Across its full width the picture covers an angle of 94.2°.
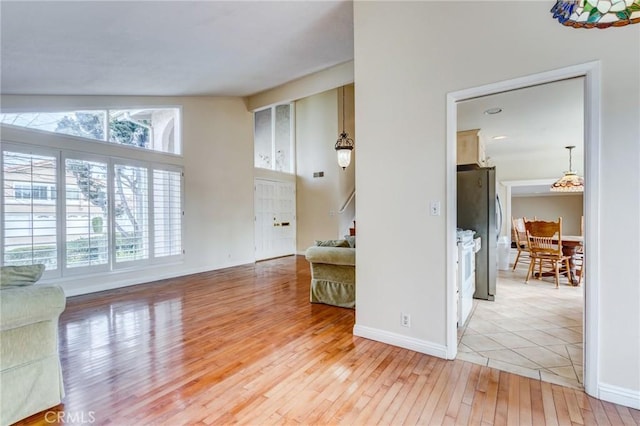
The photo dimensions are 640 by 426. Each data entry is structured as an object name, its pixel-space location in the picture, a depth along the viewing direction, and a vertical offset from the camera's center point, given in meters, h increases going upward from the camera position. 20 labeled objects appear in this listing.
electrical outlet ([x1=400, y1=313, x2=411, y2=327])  2.52 -0.94
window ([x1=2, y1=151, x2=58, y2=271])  3.60 +0.01
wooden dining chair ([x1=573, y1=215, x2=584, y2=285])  5.06 -1.06
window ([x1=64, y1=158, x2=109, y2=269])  4.14 -0.04
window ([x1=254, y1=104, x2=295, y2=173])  7.62 +1.91
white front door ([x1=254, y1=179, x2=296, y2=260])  7.18 -0.21
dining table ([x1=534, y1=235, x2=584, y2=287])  4.77 -0.68
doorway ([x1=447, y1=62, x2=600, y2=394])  1.84 +0.11
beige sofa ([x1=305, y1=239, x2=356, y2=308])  3.60 -0.81
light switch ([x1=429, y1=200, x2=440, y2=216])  2.37 +0.01
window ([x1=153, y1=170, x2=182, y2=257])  5.12 -0.03
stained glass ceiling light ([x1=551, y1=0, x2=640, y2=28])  1.24 +0.85
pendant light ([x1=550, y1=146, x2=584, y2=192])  5.62 +0.50
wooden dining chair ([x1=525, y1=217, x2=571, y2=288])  4.72 -0.58
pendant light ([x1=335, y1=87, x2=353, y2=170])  5.42 +1.06
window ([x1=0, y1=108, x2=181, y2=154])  3.94 +1.30
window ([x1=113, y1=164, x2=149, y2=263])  4.66 -0.04
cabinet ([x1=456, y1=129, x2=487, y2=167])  4.45 +0.94
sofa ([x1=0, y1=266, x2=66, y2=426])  1.58 -0.78
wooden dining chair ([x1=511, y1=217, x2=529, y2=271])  5.60 -0.49
